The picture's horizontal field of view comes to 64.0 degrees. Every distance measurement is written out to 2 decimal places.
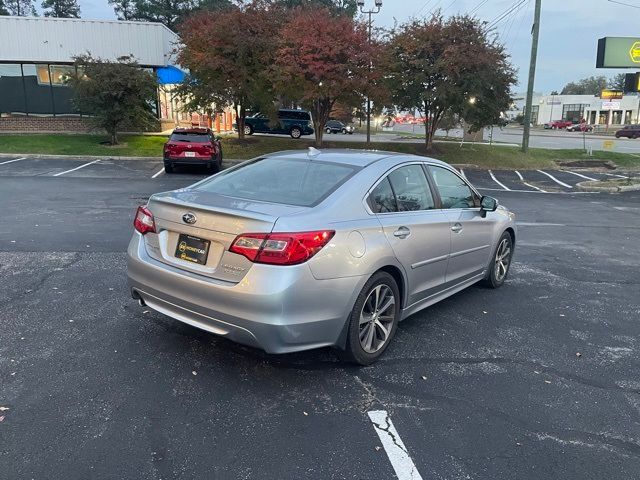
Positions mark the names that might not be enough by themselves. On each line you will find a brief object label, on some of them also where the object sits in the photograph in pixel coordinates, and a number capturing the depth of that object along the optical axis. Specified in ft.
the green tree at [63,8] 249.75
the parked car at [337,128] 164.19
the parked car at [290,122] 115.44
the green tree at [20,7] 259.84
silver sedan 10.79
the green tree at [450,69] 71.67
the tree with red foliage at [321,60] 64.69
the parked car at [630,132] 199.00
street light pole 72.46
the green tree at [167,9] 194.39
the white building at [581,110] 310.86
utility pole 81.56
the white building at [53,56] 85.66
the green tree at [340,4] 190.29
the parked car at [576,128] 246.43
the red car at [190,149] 55.67
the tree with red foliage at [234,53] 69.25
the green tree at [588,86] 490.90
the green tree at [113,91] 69.21
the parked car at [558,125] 274.36
